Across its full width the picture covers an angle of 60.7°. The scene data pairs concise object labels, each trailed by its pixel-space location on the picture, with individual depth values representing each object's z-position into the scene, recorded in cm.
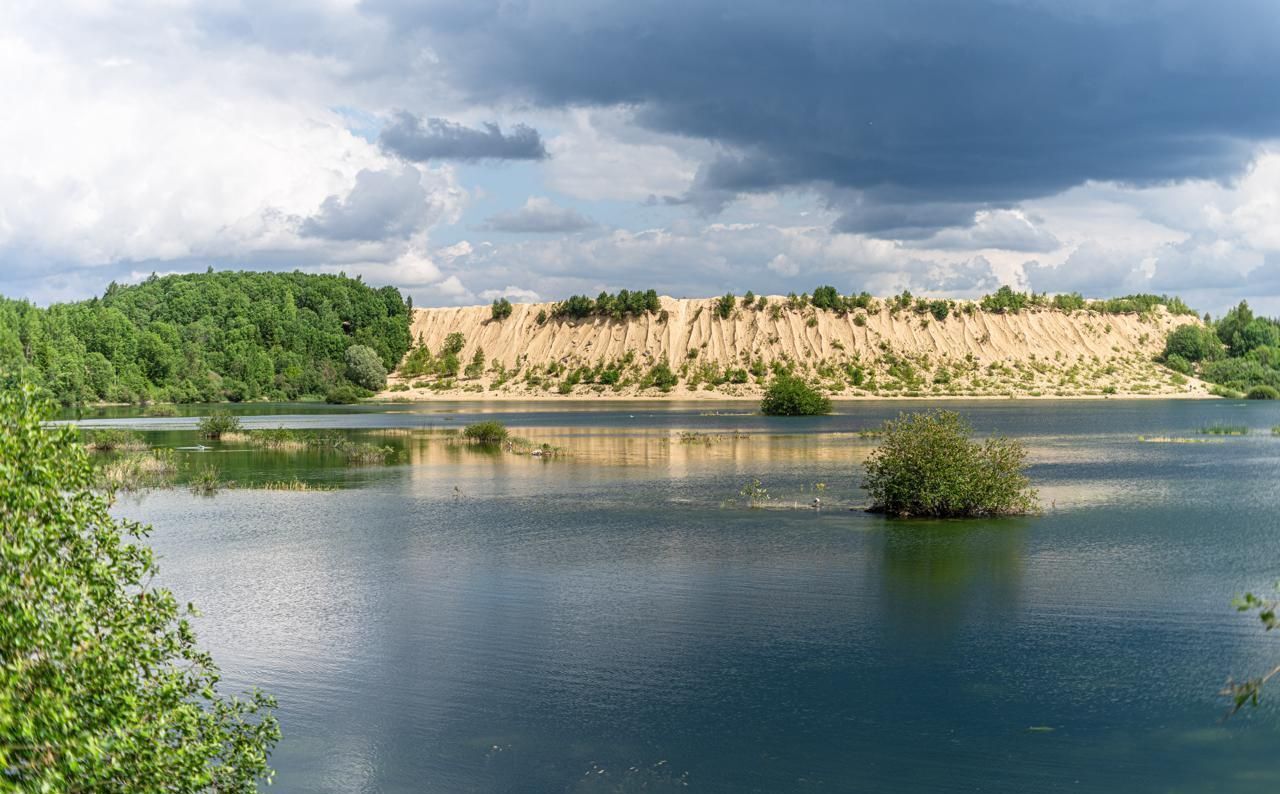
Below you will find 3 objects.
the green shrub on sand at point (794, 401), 11331
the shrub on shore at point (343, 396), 16200
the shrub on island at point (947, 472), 3888
